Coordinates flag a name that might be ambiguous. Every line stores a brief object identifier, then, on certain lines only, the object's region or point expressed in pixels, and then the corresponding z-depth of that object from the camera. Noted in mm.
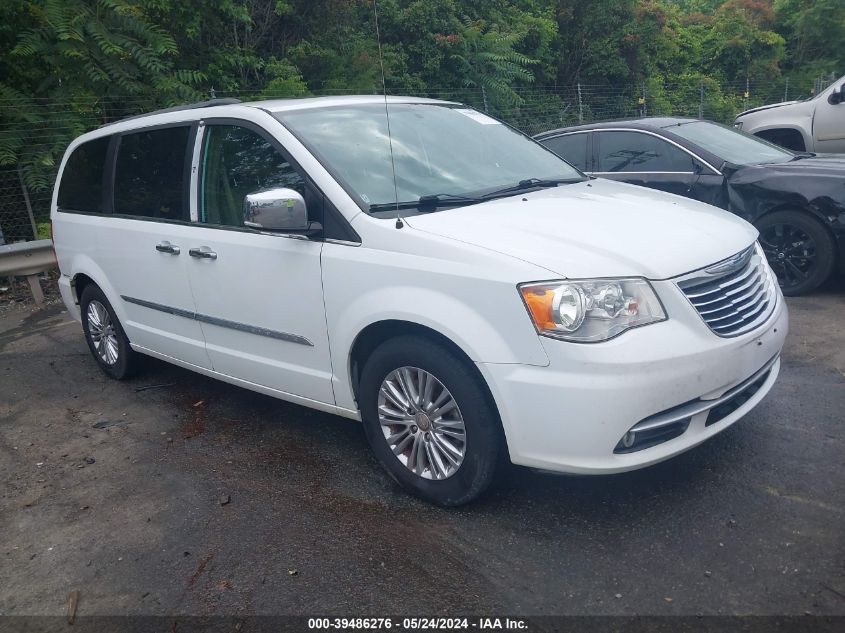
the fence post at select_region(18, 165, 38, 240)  9647
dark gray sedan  6395
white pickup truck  10188
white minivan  3061
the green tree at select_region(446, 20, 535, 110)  14312
